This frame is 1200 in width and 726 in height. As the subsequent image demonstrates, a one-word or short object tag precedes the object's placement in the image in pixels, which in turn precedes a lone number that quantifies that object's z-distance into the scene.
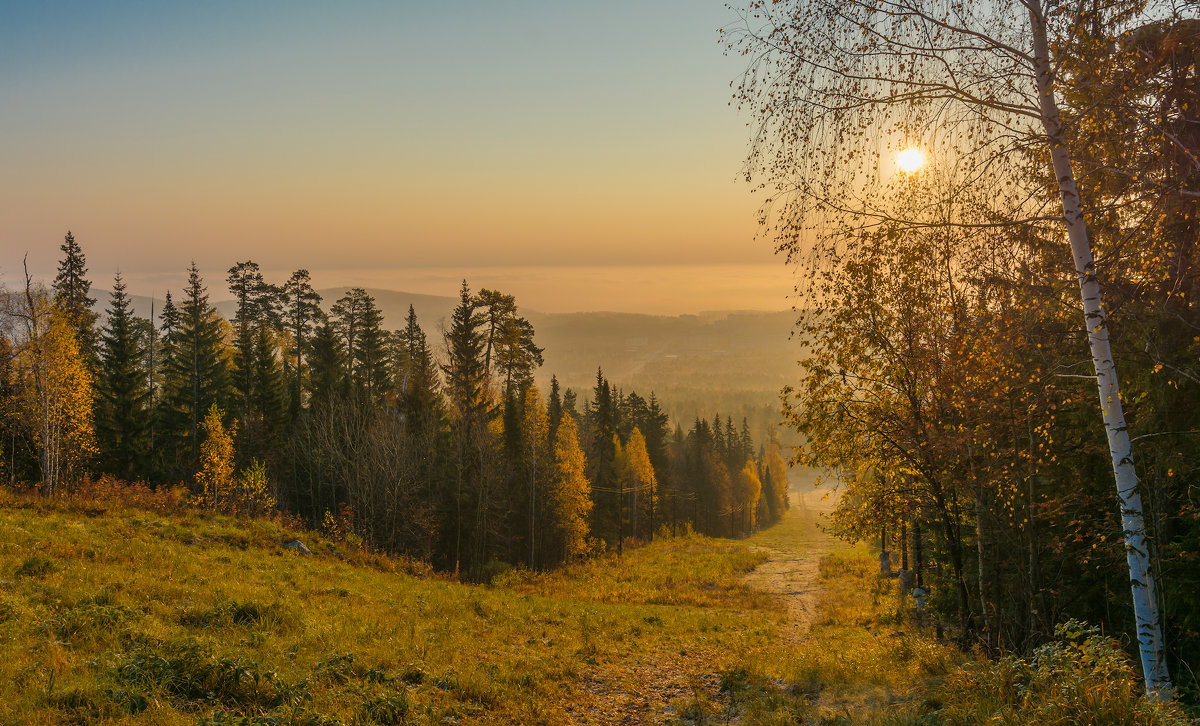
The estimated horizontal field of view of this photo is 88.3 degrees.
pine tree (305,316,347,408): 47.44
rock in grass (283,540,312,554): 21.14
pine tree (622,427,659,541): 59.81
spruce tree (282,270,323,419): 57.47
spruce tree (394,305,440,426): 41.97
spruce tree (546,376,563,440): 61.77
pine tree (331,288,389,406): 54.19
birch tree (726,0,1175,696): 5.91
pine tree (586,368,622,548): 56.44
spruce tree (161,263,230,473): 45.25
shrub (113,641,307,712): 7.59
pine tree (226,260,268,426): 55.75
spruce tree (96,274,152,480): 41.38
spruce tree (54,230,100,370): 44.78
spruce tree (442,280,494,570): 39.44
